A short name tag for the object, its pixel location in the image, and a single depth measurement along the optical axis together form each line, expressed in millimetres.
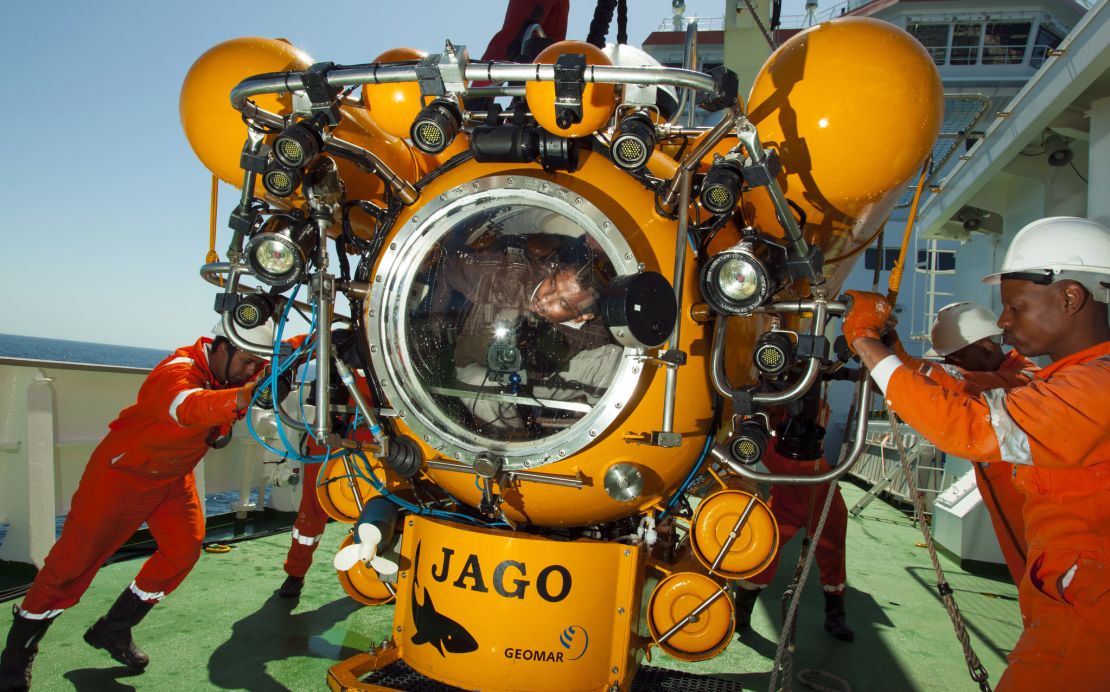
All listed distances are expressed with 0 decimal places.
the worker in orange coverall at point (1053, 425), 1653
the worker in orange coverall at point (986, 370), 2607
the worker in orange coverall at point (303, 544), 3514
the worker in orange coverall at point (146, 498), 2609
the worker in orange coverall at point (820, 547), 3451
